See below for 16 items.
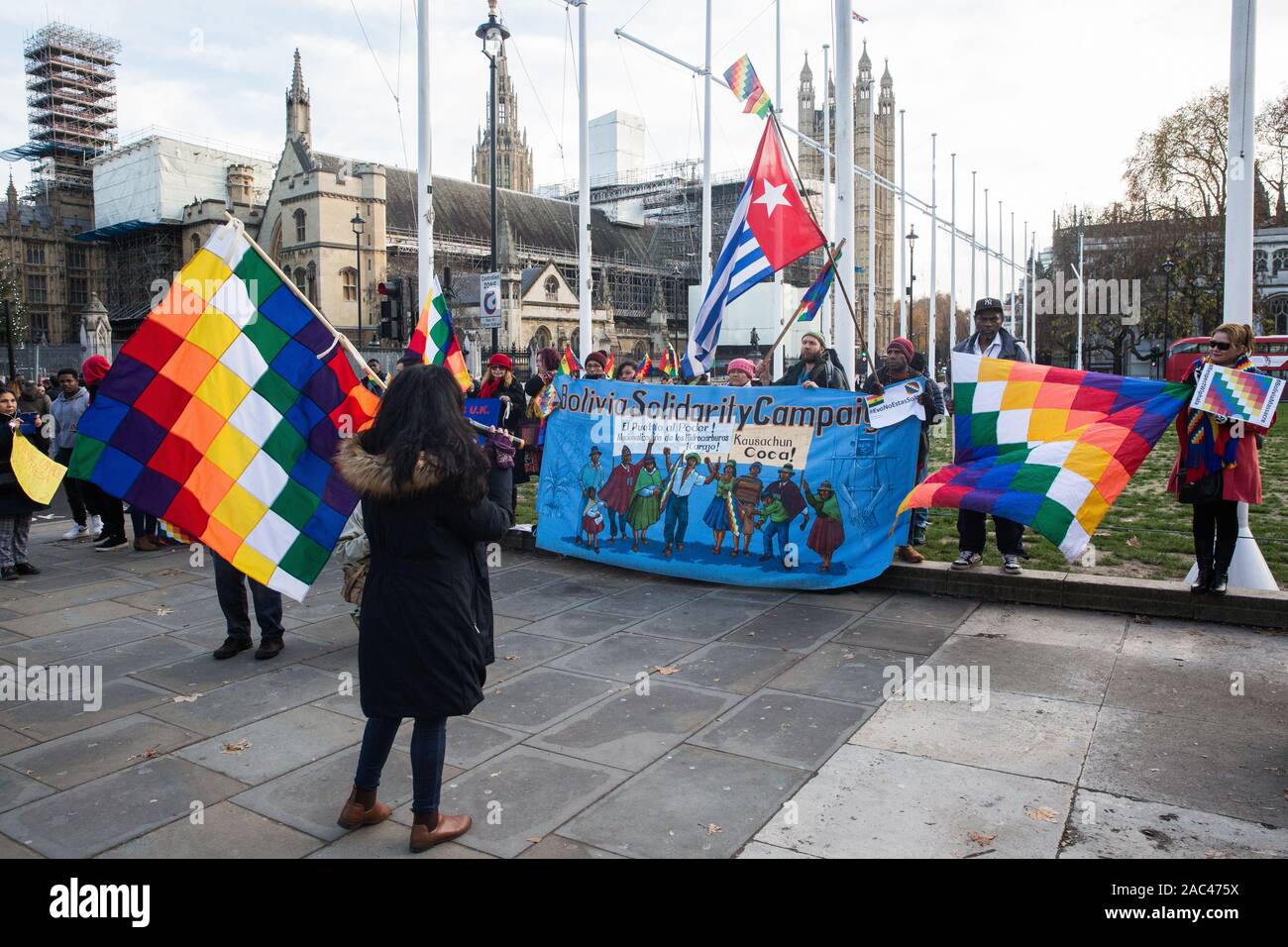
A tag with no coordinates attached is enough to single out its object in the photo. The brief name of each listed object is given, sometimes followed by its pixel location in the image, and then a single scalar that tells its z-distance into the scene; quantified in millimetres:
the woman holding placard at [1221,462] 6453
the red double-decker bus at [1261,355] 34531
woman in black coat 3654
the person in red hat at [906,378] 8055
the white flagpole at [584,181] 18586
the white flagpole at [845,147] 10430
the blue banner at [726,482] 8059
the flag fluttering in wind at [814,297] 9922
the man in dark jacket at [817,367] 8992
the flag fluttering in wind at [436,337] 8234
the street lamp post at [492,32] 17828
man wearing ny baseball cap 7863
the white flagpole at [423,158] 13484
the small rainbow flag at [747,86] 19344
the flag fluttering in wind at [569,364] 15023
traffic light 15656
